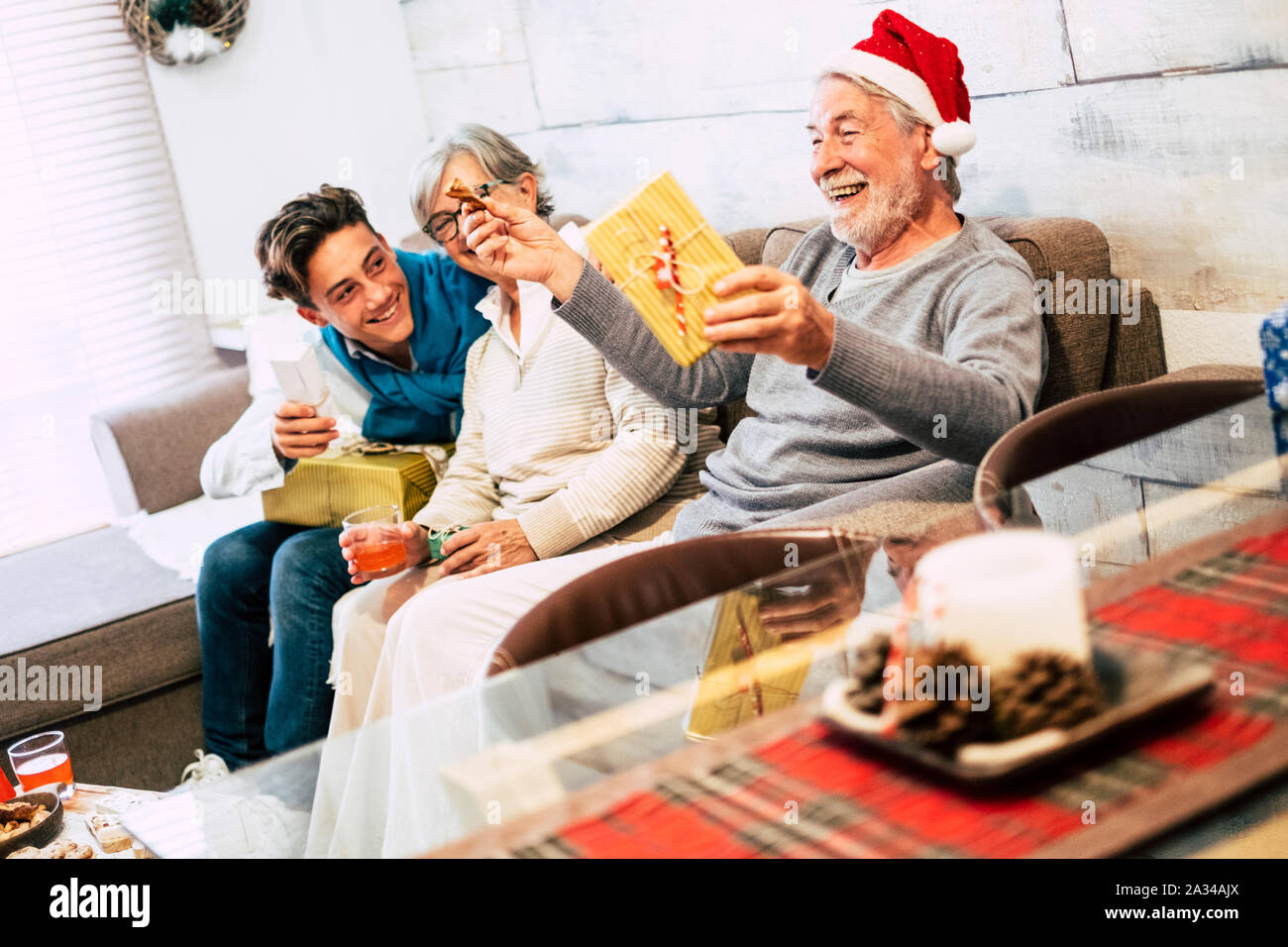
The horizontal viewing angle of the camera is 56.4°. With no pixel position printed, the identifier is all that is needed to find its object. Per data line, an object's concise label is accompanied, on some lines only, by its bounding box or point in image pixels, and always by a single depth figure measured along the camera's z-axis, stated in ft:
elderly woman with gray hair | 7.09
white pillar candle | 2.36
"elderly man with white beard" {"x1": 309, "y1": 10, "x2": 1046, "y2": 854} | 5.65
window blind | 12.10
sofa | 6.13
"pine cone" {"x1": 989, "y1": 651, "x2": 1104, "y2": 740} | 2.36
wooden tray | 2.32
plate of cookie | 5.94
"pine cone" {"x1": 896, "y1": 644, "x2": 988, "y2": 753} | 2.39
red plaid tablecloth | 2.23
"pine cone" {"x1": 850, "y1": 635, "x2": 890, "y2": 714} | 2.58
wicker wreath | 12.42
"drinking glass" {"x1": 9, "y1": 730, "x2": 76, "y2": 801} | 6.82
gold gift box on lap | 8.08
